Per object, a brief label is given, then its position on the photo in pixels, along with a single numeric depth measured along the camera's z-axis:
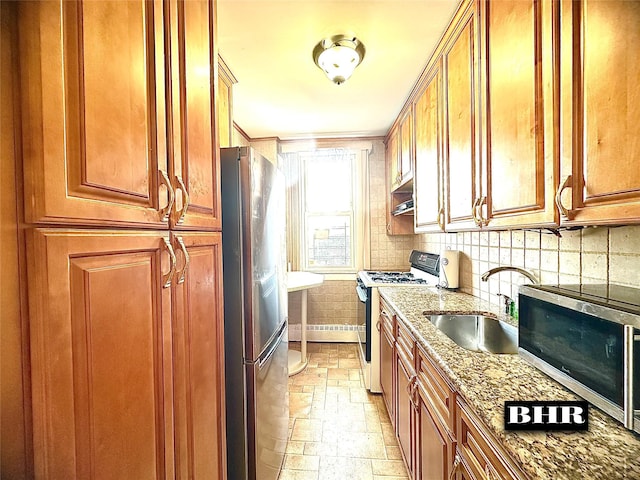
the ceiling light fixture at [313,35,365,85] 1.77
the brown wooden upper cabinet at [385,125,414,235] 3.32
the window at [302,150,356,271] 3.91
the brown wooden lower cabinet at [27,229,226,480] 0.50
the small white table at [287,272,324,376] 3.04
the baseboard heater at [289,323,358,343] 3.87
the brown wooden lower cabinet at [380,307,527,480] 0.81
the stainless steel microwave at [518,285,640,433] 0.67
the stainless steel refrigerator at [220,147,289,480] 1.41
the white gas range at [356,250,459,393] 2.27
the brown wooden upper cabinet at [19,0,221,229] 0.49
